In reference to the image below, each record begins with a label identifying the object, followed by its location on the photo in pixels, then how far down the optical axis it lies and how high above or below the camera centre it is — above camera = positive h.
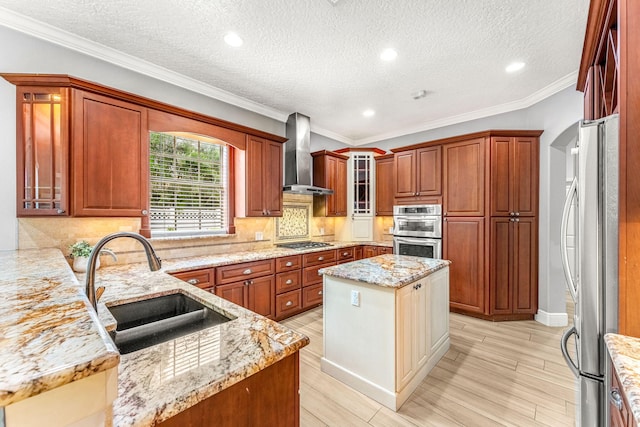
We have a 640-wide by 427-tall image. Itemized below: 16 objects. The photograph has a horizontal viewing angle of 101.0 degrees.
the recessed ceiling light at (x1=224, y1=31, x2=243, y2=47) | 2.33 +1.57
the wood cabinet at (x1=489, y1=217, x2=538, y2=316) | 3.45 -0.70
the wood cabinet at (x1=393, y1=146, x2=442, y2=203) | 3.84 +0.60
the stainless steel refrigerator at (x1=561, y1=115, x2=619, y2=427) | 1.09 -0.19
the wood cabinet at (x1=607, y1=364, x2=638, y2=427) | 0.80 -0.67
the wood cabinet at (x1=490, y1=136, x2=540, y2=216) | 3.44 +0.47
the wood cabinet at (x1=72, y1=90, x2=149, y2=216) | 2.14 +0.49
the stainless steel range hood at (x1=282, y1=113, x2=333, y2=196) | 4.13 +0.91
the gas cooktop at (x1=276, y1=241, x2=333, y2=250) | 3.99 -0.52
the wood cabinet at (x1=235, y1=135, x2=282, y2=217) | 3.38 +0.46
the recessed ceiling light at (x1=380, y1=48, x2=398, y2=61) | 2.55 +1.56
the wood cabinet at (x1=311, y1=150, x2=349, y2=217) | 4.57 +0.57
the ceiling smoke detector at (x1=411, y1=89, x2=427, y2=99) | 3.39 +1.55
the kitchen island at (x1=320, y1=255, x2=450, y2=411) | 1.95 -0.92
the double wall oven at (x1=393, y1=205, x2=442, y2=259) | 3.80 -0.28
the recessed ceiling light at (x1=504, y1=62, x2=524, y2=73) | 2.78 +1.56
